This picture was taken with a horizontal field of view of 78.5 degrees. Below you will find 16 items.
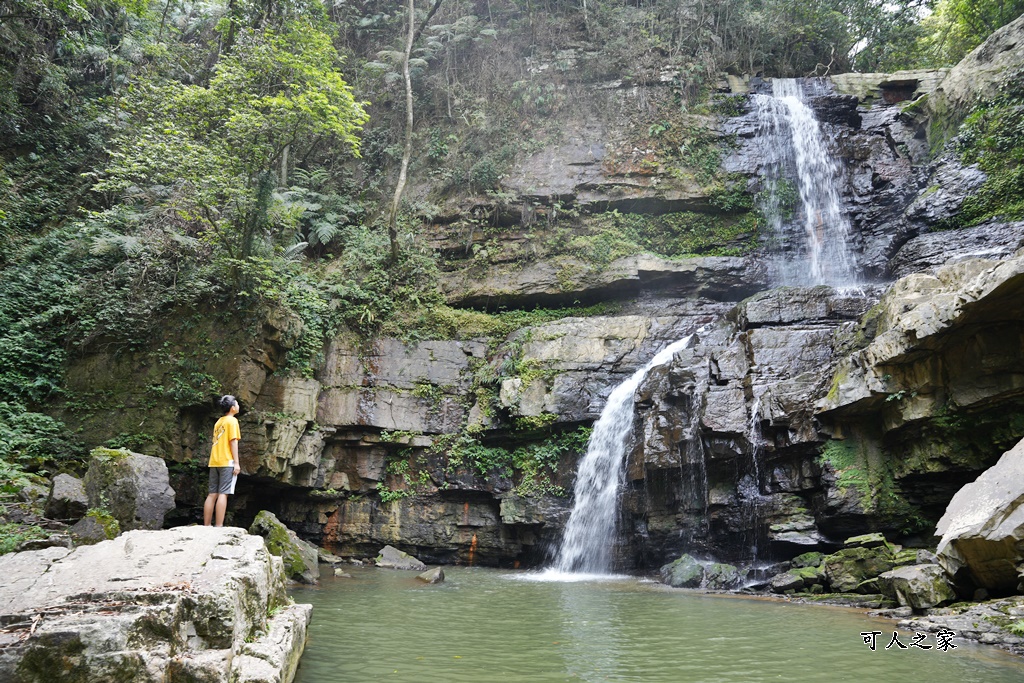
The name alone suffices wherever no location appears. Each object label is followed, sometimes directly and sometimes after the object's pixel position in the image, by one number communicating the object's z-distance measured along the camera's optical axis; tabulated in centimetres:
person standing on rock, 746
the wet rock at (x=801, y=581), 940
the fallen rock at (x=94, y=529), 654
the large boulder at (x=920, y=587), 711
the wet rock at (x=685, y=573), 1047
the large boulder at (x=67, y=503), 790
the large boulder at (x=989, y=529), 625
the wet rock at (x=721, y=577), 1025
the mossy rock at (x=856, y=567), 897
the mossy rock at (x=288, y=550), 957
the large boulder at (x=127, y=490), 815
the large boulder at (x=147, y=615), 293
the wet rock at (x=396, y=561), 1286
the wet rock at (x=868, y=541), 947
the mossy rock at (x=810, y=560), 1008
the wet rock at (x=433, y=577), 1052
